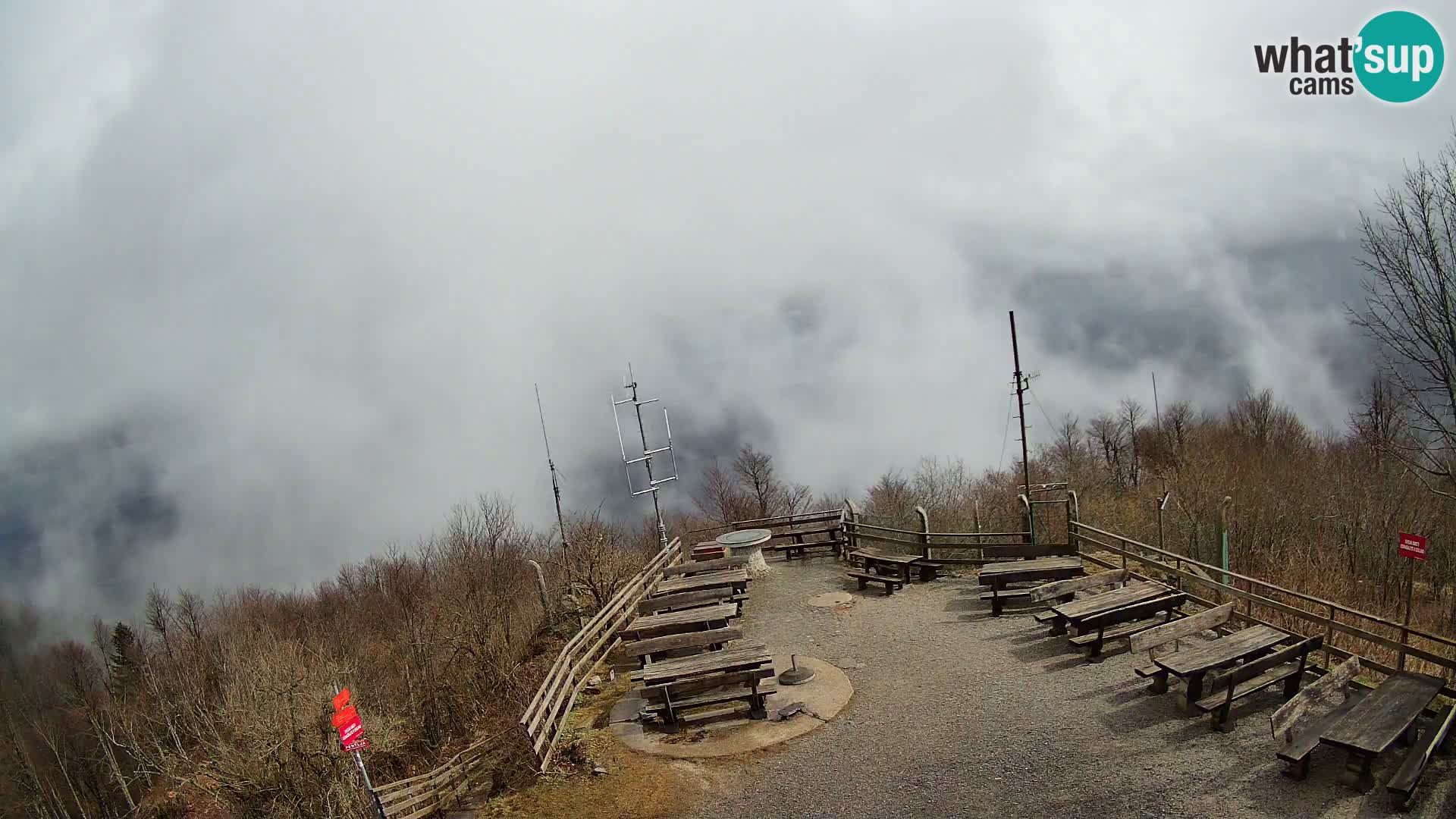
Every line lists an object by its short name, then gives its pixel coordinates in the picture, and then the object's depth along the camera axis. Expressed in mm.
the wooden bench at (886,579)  20016
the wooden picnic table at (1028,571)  17406
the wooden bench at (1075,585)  16234
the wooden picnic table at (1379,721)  8930
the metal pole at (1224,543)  16438
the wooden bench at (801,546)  25875
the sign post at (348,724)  11352
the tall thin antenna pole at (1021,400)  21394
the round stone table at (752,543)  23672
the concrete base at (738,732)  12344
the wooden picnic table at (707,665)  13227
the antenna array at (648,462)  25781
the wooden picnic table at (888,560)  20473
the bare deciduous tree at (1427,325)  13703
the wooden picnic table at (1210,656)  11414
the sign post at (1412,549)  11133
